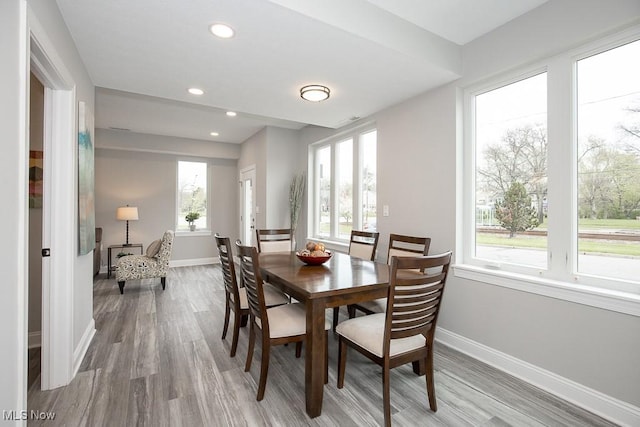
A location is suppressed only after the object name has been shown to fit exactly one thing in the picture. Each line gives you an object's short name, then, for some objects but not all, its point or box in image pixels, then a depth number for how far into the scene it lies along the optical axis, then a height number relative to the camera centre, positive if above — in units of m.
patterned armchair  4.45 -0.81
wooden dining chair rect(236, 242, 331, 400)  1.94 -0.75
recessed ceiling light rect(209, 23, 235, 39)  1.98 +1.24
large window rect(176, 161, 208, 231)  6.61 +0.38
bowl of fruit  2.55 -0.37
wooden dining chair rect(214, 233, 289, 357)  2.53 -0.74
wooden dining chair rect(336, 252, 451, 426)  1.60 -0.69
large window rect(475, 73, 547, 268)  2.31 +0.34
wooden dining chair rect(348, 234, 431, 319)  2.51 -0.38
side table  5.46 -0.70
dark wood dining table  1.78 -0.50
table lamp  5.56 -0.03
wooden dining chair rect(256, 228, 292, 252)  3.78 -0.39
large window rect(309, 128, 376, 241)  4.14 +0.42
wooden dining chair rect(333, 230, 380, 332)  3.16 -0.39
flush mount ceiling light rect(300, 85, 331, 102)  2.86 +1.17
